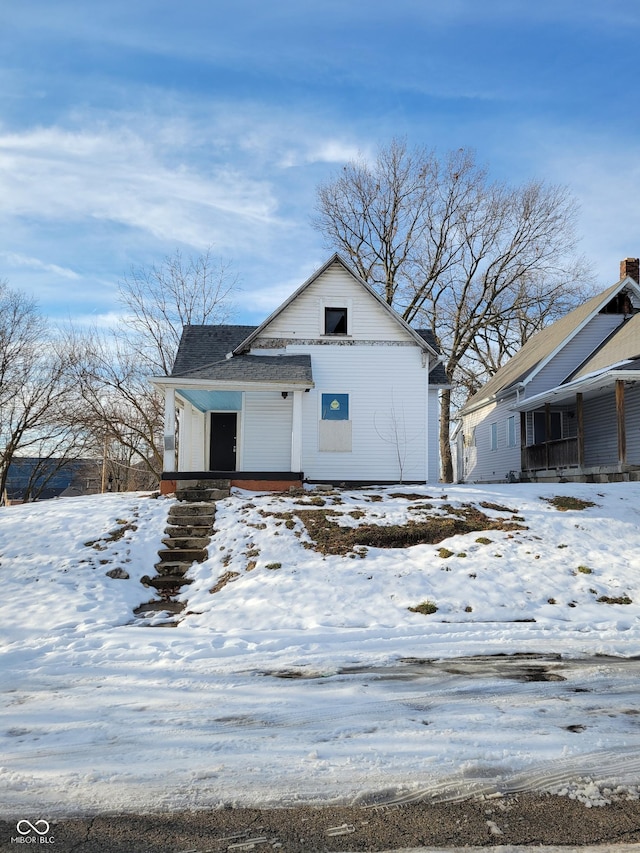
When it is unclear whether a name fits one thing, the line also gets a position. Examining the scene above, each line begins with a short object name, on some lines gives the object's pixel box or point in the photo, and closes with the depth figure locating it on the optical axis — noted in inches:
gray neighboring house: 756.6
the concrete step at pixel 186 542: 449.8
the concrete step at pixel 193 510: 506.9
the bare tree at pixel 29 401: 1311.5
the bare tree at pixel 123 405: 1252.5
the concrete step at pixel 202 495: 552.7
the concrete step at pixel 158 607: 358.1
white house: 715.4
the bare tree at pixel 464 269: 1397.6
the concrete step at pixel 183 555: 433.4
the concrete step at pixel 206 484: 593.9
